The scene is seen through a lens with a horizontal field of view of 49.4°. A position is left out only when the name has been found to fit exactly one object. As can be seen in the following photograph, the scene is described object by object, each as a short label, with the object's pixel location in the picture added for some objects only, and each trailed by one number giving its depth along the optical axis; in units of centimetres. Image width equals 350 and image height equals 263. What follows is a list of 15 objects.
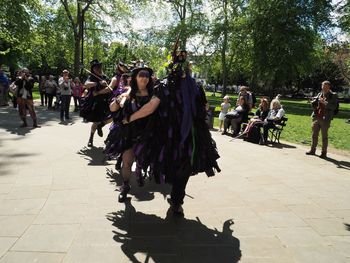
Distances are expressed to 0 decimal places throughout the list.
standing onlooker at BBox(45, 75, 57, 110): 1875
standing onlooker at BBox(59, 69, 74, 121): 1444
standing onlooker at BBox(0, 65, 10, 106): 1809
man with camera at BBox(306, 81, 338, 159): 917
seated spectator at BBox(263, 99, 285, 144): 1133
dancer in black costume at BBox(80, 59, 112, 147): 859
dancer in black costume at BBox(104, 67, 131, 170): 501
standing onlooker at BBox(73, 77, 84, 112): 1825
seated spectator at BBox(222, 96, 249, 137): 1259
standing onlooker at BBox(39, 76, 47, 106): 1969
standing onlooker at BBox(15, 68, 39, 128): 1150
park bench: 1143
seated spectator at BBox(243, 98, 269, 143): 1125
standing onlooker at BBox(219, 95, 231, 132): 1362
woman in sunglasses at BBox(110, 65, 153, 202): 483
